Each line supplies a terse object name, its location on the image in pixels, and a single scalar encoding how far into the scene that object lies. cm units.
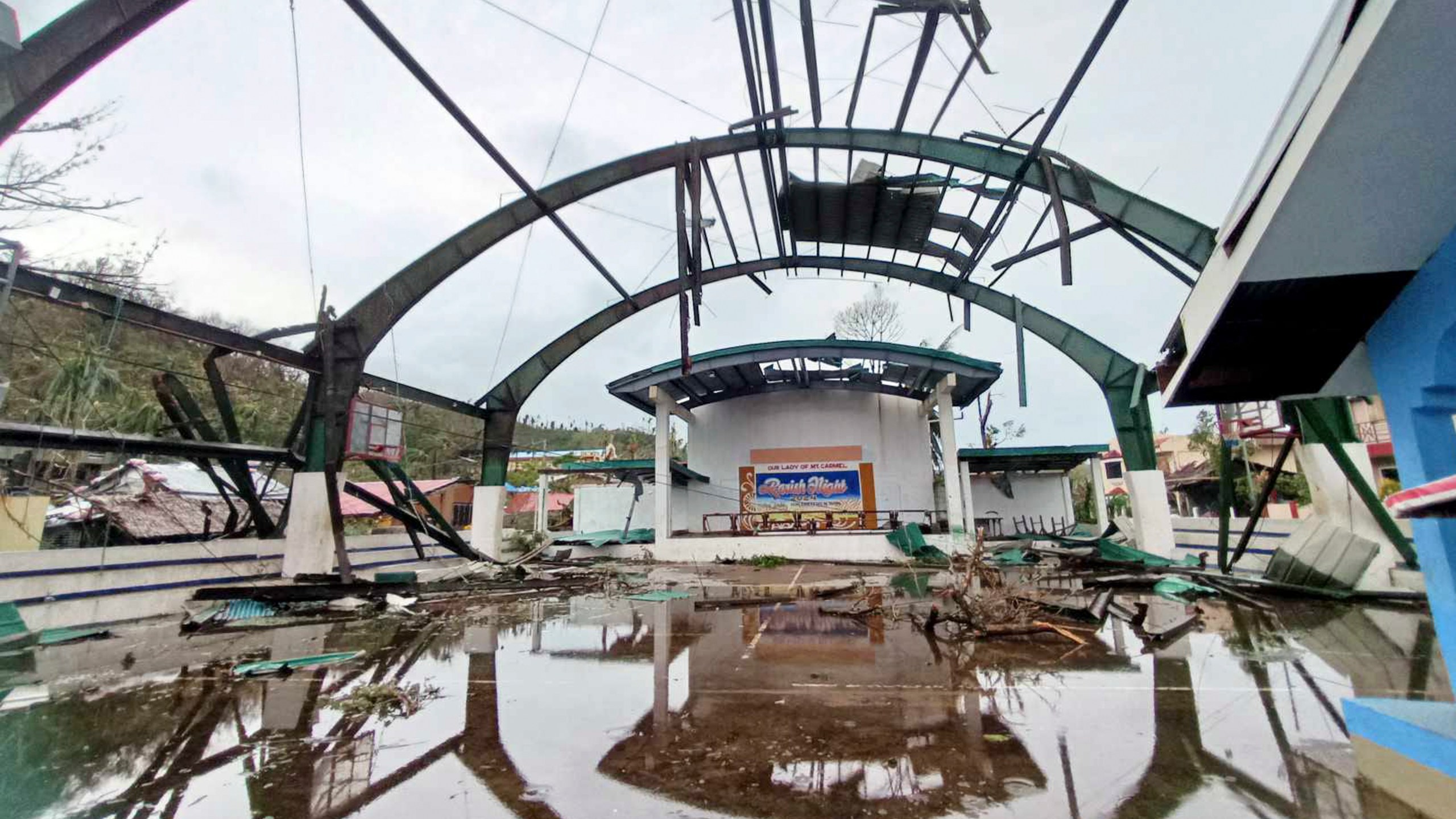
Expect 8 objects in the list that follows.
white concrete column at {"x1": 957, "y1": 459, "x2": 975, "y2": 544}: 1847
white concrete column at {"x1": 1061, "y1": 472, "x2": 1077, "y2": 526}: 2275
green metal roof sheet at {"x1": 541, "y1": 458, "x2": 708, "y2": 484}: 1945
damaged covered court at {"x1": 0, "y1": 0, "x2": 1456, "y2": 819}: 271
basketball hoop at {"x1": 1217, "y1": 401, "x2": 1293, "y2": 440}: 1231
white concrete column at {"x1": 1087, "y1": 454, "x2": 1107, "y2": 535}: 1978
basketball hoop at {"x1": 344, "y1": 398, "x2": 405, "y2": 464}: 1042
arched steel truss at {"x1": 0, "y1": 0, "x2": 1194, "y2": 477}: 1065
